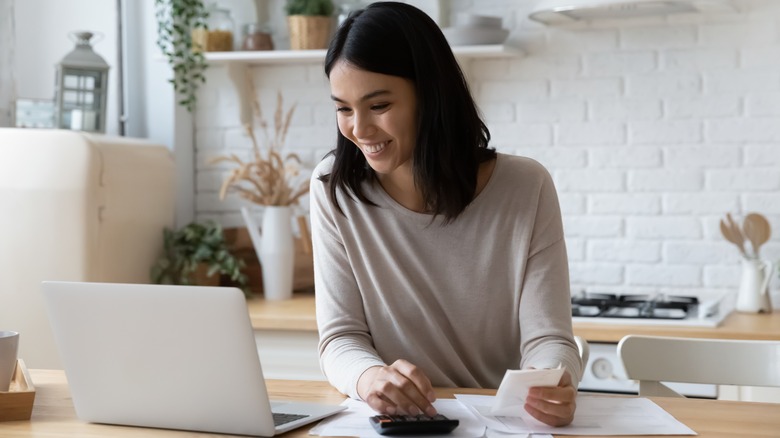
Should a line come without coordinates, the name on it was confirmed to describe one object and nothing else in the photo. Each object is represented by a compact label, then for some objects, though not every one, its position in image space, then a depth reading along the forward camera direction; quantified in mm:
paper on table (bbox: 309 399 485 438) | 1468
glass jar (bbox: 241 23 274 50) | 3506
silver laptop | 1430
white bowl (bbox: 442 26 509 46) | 3266
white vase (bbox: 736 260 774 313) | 3057
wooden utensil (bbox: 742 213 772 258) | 3104
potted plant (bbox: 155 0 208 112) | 3467
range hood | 2873
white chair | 1968
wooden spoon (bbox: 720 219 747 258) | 3133
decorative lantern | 3252
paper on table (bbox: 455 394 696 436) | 1476
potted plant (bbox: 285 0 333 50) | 3439
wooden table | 1488
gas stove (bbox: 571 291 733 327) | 2861
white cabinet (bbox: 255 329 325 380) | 3084
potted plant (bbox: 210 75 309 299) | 3416
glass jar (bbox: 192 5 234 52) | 3531
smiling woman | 1863
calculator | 1435
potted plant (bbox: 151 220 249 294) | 3393
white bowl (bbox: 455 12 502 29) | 3273
